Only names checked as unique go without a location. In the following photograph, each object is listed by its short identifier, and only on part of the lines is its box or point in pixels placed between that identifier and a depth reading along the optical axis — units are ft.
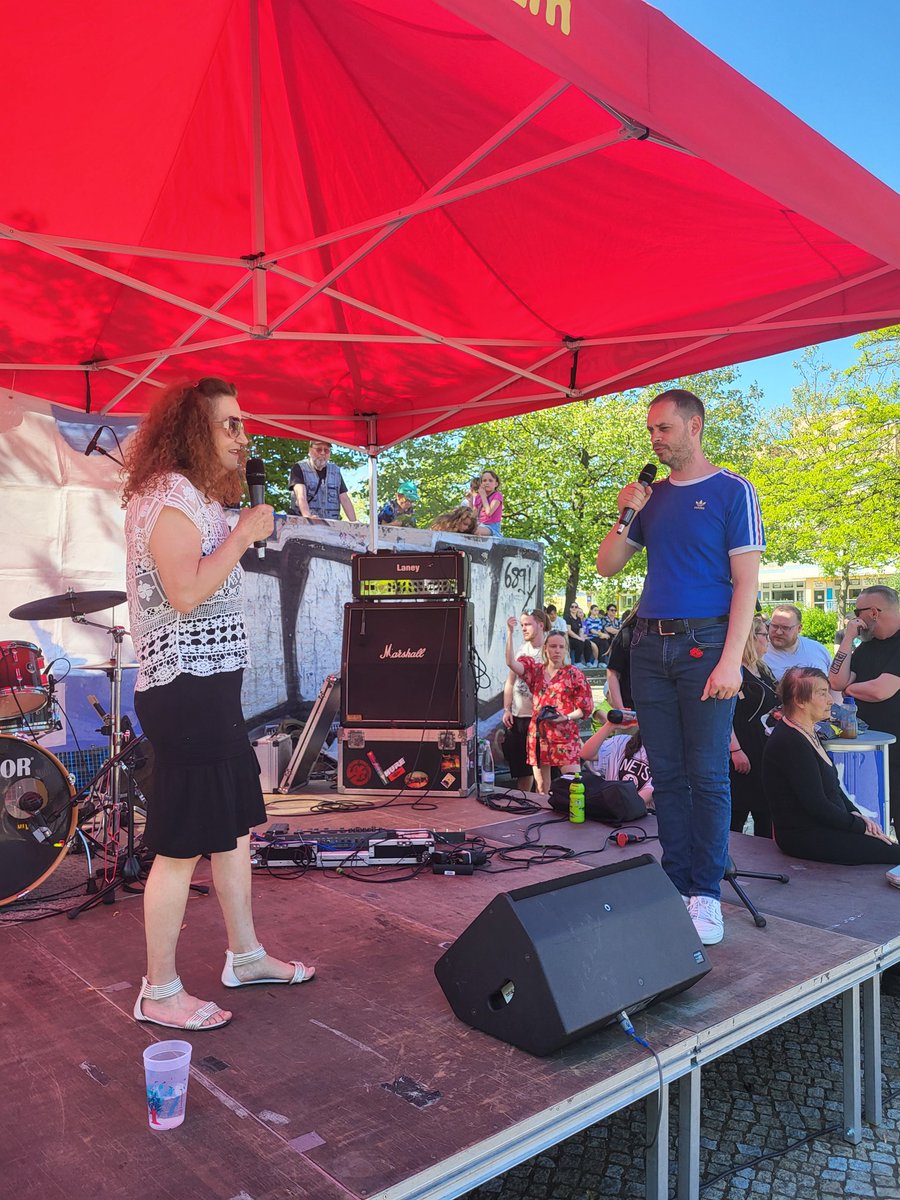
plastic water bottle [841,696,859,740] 14.61
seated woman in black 12.99
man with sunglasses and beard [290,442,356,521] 27.32
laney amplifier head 19.76
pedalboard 13.53
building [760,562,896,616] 132.65
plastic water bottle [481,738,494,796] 19.67
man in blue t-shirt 9.98
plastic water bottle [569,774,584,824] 16.10
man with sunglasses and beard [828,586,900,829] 16.69
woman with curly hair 7.73
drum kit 12.30
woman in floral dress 20.56
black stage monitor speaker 7.30
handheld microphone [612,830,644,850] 14.32
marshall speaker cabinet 19.31
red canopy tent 9.04
